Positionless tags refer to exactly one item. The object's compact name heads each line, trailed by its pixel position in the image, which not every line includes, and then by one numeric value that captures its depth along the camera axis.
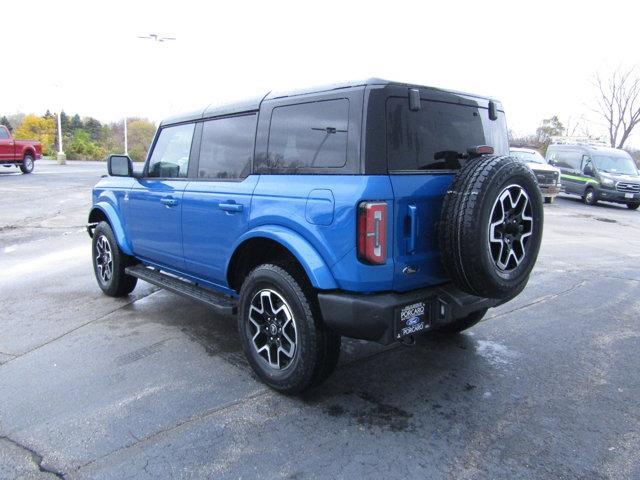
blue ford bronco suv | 2.88
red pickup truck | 20.80
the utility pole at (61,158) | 33.41
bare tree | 39.44
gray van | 17.33
